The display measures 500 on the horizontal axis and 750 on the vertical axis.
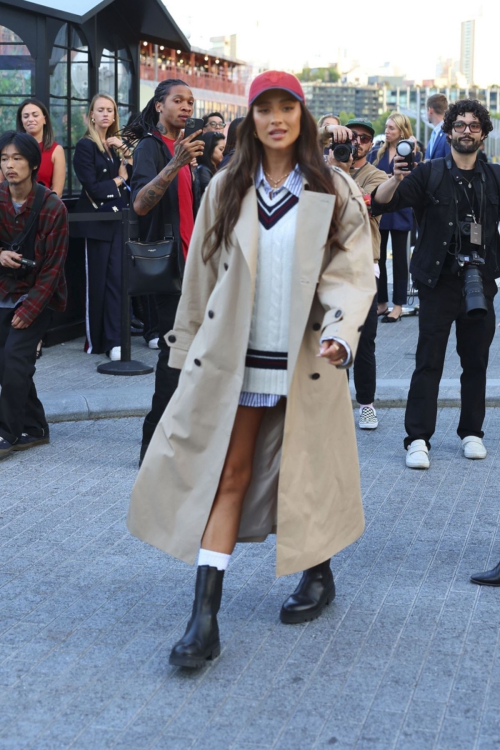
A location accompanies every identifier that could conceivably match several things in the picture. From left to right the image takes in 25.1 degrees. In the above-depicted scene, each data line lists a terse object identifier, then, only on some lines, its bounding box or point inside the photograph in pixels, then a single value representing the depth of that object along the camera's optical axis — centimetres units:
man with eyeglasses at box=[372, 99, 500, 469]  582
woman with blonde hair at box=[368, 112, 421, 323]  1128
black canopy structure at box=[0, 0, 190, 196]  919
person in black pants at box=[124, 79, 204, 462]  574
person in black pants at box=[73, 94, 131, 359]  930
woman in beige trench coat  353
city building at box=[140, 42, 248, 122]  6662
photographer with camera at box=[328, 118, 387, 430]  660
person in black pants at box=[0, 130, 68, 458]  614
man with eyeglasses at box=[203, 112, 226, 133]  873
